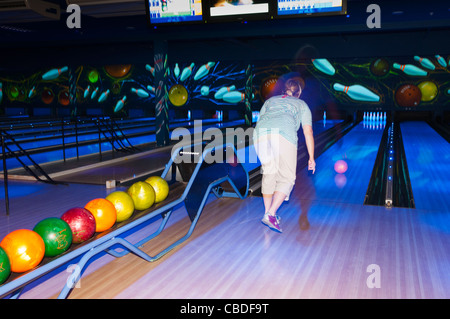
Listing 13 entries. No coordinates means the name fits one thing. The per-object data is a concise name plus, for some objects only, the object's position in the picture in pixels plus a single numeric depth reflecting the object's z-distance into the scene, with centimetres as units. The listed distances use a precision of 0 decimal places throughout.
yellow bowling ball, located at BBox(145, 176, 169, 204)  304
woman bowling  279
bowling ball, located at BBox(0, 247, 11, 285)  169
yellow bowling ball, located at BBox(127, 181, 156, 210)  276
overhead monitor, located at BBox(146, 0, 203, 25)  422
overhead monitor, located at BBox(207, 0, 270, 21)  406
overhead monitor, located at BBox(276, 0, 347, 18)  388
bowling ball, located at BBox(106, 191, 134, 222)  257
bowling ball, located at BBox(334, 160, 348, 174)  521
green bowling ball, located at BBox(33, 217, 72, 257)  197
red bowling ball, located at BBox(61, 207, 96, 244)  215
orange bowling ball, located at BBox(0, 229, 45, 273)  179
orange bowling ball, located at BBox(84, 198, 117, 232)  235
